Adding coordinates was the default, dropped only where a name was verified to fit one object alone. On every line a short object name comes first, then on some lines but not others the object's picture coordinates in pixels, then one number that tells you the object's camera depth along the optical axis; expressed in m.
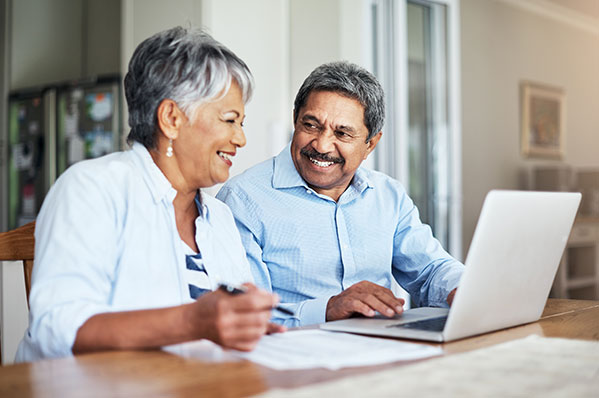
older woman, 1.02
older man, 1.84
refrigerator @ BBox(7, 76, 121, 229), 4.55
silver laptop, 1.10
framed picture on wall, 6.32
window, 4.16
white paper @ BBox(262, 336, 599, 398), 0.80
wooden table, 0.80
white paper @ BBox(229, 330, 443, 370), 0.95
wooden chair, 1.45
